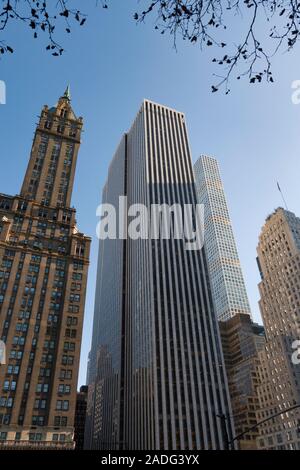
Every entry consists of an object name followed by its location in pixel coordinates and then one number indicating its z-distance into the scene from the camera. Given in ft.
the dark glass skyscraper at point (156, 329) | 333.42
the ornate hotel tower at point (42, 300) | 207.41
